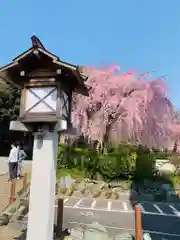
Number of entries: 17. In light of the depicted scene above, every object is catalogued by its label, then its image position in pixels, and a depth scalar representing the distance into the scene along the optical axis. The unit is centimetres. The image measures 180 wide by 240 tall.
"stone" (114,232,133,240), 391
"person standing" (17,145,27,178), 922
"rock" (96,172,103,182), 946
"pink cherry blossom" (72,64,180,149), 1096
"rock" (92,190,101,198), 823
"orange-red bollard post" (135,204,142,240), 328
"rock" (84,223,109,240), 377
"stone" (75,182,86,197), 838
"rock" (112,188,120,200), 816
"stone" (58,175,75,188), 894
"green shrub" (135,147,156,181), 981
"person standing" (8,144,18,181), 865
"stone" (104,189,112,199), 818
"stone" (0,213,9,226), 477
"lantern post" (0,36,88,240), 292
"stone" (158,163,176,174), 1355
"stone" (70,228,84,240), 373
